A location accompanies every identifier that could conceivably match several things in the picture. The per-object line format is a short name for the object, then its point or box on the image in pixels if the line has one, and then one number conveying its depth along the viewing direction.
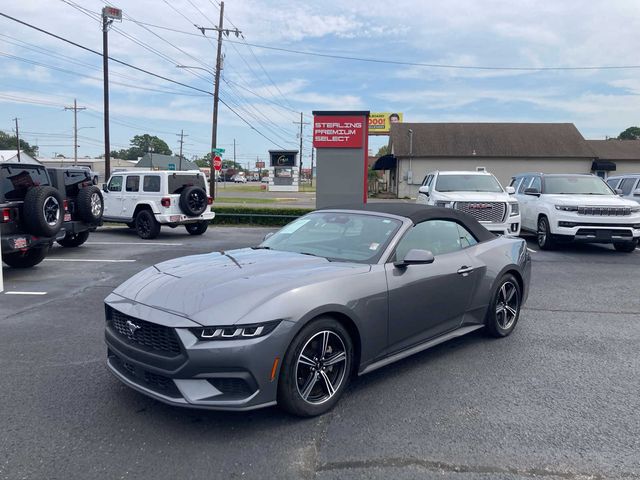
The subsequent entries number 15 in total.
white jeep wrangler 14.01
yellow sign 58.56
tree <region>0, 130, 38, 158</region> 108.66
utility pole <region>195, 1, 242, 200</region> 27.72
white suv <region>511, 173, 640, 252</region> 10.82
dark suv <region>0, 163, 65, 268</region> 8.21
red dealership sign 15.52
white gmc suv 11.27
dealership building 40.41
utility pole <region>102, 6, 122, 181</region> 21.97
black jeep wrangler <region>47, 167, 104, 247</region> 11.22
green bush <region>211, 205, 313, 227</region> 17.36
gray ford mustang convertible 3.19
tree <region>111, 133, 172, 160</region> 143.12
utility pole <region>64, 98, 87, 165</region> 72.91
